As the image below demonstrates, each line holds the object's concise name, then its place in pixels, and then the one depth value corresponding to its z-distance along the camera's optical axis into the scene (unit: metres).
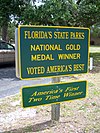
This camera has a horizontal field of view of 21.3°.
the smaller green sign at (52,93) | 4.29
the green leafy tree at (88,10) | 12.73
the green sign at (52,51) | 4.16
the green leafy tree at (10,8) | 12.53
